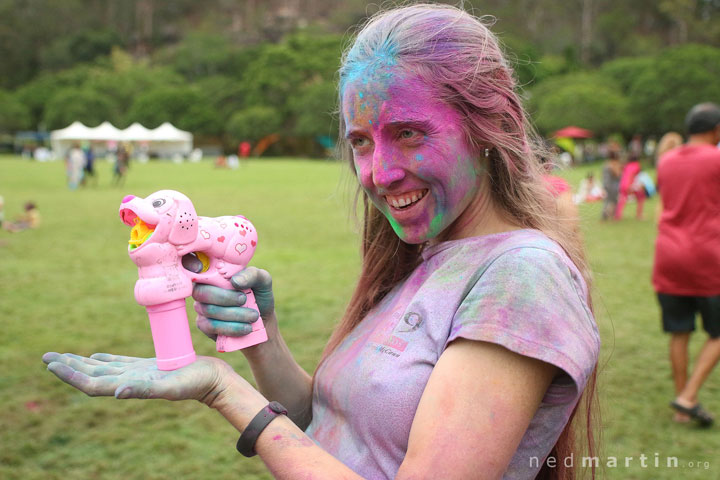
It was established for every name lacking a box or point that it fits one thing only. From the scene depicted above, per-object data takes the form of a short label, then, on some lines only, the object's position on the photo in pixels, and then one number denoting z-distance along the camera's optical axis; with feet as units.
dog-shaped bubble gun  5.45
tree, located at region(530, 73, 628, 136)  155.02
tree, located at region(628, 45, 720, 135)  147.95
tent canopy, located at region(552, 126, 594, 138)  130.31
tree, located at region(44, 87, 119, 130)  215.02
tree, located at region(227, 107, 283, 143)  202.08
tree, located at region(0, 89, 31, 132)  212.43
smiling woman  4.48
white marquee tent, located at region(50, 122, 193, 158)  164.66
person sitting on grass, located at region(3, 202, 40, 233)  42.65
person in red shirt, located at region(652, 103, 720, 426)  15.08
